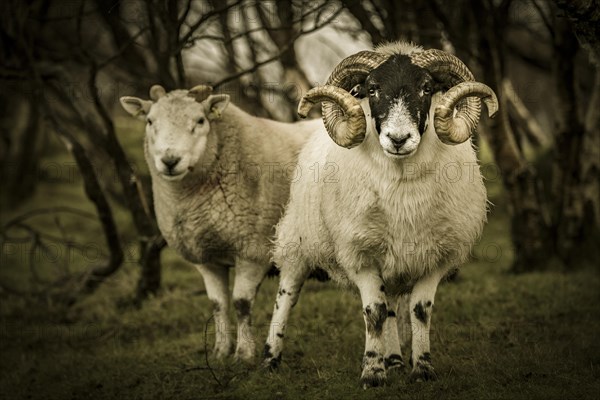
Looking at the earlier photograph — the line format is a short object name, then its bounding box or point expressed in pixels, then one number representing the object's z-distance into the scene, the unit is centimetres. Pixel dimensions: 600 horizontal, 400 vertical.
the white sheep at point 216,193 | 715
